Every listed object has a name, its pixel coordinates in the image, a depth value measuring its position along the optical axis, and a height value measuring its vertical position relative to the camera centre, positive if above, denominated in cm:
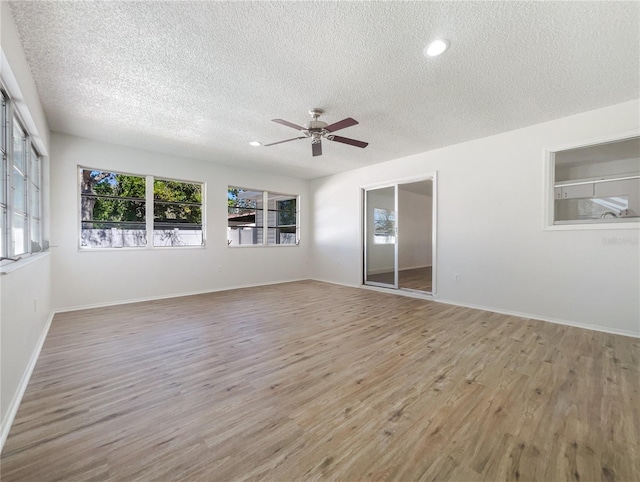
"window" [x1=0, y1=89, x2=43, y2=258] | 204 +43
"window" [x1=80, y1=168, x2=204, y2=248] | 445 +45
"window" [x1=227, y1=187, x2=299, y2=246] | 607 +47
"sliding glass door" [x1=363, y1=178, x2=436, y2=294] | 582 +4
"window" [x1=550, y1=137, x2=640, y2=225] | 327 +71
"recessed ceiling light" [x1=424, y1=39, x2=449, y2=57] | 213 +153
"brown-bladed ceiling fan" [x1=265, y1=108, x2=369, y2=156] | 309 +128
